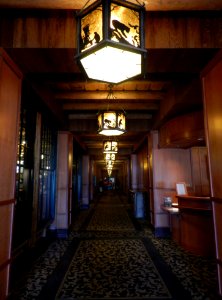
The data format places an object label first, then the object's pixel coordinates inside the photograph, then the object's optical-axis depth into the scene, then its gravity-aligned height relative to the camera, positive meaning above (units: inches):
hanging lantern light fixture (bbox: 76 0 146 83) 58.3 +41.6
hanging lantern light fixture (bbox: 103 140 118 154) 274.4 +40.6
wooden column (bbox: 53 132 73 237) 243.0 -9.6
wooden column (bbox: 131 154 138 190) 495.8 +13.5
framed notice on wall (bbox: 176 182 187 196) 229.4 -13.6
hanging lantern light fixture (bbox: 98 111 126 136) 148.3 +40.2
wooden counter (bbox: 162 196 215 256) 177.0 -44.5
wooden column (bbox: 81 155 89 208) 472.1 -9.1
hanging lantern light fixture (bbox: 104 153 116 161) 352.6 +36.4
